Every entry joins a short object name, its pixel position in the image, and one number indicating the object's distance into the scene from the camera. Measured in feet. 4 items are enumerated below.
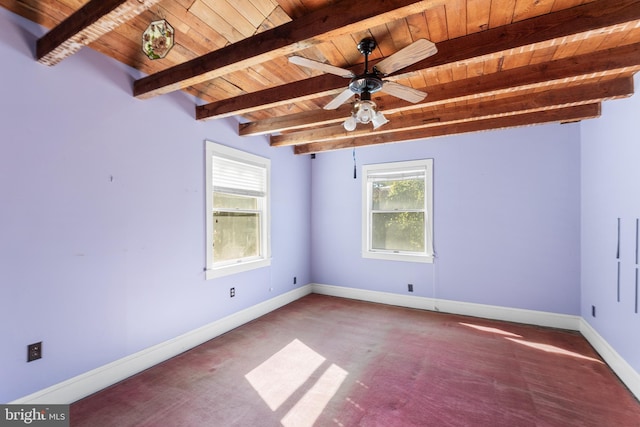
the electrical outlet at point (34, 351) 6.61
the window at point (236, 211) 11.21
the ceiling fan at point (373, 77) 5.85
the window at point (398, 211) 14.56
